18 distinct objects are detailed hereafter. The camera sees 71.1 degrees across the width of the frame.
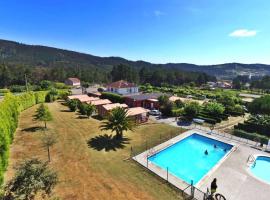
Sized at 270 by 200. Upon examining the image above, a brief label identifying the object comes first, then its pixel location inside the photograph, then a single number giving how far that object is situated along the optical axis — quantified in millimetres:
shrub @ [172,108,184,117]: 40406
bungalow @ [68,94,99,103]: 44862
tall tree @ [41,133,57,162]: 18828
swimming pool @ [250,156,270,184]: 20844
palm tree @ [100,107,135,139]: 26172
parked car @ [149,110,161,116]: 42188
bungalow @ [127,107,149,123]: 35656
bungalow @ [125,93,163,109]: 47125
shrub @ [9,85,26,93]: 69625
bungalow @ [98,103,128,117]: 37612
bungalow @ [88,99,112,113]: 41912
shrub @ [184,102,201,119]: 37812
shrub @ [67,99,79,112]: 41094
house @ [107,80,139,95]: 55812
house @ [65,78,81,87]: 101456
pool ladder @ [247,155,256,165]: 21808
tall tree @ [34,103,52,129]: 27594
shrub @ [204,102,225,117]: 39281
